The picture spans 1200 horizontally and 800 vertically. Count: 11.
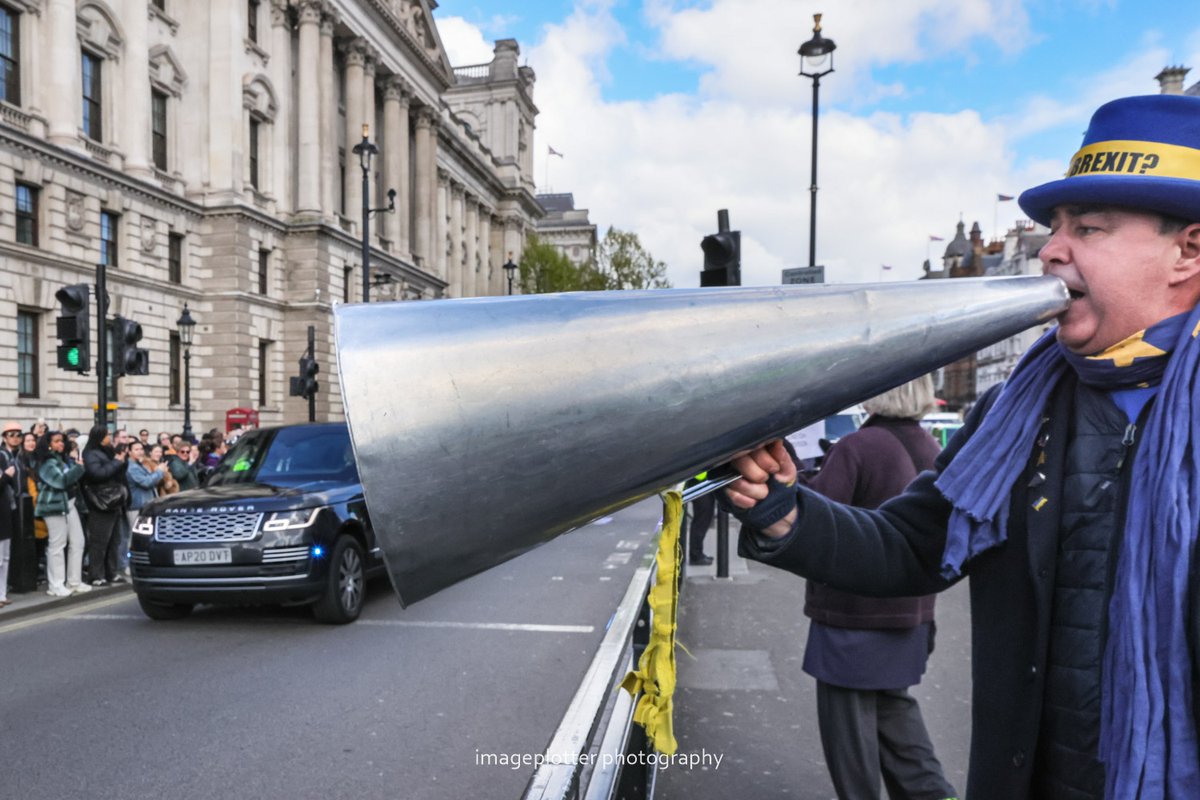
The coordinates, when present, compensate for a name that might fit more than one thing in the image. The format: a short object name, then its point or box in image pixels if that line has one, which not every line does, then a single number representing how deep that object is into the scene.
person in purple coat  2.88
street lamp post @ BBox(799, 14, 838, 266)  12.52
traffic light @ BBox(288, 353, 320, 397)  21.36
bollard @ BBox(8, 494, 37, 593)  8.12
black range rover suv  6.48
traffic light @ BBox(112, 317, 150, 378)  11.72
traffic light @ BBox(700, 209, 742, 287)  7.89
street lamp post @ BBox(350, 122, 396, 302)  19.45
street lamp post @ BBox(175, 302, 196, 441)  23.54
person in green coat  8.12
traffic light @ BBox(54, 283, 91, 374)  10.34
